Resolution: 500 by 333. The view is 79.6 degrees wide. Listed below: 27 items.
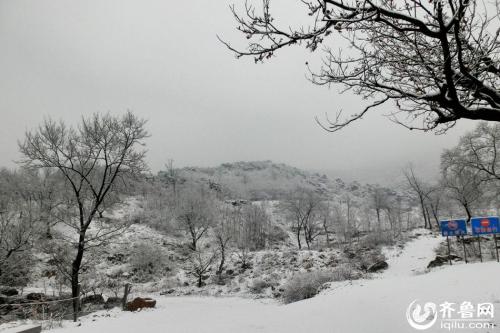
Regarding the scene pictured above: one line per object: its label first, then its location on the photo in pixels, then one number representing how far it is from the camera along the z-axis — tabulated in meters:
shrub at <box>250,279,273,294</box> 22.85
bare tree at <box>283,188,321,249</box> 51.34
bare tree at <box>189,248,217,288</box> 26.69
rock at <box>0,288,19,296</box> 20.34
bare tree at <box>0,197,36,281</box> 15.94
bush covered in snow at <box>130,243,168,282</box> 29.52
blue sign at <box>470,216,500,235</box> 16.17
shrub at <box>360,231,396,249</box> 32.56
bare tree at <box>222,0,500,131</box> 3.81
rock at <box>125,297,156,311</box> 13.67
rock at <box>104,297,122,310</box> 17.17
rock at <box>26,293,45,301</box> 18.94
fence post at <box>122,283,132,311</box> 13.69
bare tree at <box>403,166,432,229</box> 46.53
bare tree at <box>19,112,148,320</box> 14.11
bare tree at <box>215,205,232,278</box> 28.84
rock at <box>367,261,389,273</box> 20.67
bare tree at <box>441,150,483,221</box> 31.20
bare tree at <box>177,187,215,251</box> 37.50
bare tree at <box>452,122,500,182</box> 28.19
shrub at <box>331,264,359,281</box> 18.41
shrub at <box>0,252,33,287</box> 16.04
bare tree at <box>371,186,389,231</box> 63.18
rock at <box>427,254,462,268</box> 17.88
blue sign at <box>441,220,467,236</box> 17.06
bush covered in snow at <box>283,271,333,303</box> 16.78
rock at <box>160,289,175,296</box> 24.07
